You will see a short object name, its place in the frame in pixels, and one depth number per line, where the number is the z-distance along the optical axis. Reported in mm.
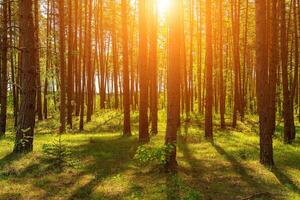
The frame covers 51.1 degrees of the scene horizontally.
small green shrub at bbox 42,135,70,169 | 9699
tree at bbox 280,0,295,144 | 13952
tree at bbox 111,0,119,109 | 27305
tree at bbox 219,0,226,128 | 17900
